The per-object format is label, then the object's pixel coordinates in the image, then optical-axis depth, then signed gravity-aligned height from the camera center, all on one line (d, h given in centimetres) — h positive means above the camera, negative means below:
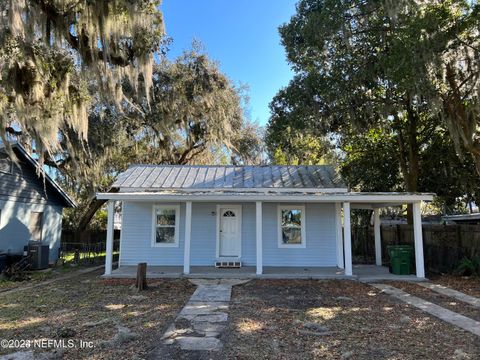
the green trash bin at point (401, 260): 1115 -73
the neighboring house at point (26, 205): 1278 +97
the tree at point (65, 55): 828 +427
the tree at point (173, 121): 1647 +503
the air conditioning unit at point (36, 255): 1273 -73
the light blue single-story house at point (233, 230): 1223 +10
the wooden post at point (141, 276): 891 -99
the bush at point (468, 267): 1084 -91
